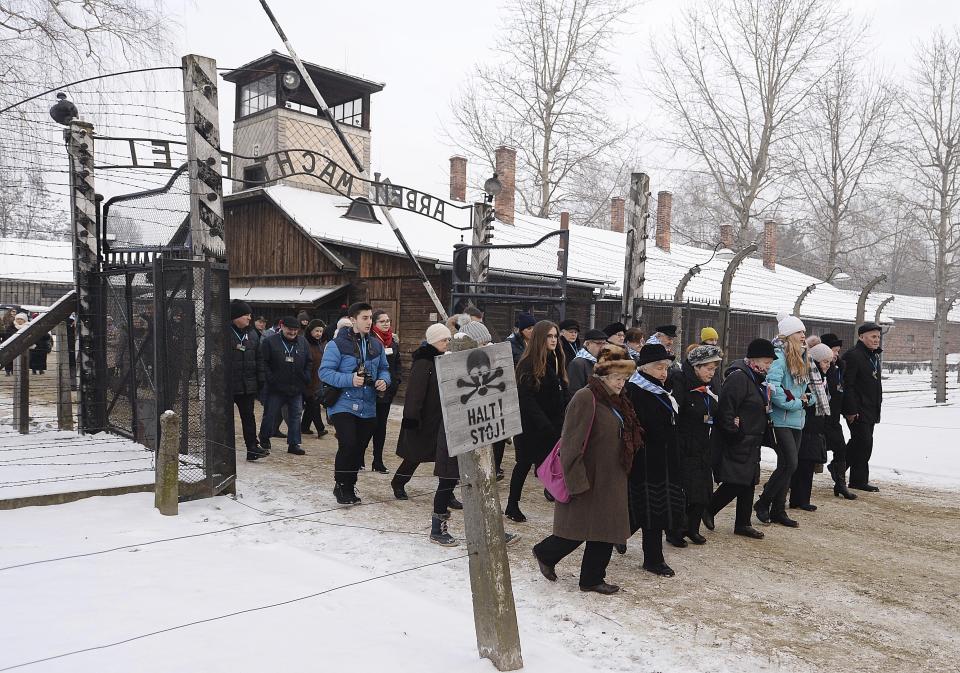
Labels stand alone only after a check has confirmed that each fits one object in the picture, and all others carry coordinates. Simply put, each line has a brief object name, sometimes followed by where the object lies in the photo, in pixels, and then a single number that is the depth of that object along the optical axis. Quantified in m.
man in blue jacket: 6.33
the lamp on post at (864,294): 13.10
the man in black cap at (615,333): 7.46
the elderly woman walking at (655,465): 4.91
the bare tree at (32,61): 11.01
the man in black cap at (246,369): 8.52
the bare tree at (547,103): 29.14
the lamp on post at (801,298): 13.16
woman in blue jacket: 6.16
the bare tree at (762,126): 26.81
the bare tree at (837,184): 28.67
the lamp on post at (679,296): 11.59
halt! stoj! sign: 3.40
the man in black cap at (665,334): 7.63
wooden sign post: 3.44
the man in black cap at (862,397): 7.57
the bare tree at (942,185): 21.67
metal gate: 6.39
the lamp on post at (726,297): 10.98
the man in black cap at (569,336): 7.79
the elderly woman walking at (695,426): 5.57
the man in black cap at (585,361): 6.89
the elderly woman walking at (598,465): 4.42
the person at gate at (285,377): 8.89
